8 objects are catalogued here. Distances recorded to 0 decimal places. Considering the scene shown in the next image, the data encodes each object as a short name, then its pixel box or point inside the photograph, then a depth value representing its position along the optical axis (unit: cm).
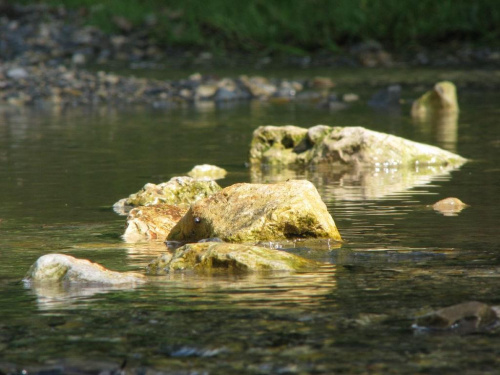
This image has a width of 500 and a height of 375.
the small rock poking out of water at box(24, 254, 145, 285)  1148
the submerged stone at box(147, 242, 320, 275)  1177
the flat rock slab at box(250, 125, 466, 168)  2331
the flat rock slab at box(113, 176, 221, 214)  1752
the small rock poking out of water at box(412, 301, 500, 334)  918
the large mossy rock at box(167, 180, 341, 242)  1368
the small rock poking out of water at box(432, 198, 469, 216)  1669
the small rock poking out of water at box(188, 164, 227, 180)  2237
